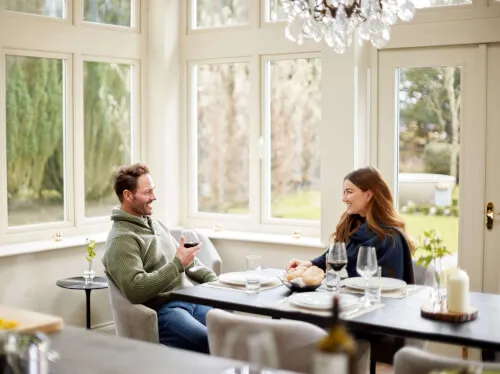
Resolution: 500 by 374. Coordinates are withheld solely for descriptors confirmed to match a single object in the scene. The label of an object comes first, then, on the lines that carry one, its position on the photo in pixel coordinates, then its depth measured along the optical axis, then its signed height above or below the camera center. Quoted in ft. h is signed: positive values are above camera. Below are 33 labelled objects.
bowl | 11.94 -1.99
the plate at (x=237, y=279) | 12.35 -1.97
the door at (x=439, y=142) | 15.93 +0.09
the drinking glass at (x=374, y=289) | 11.11 -1.90
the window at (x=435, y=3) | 15.87 +2.76
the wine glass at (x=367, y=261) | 10.87 -1.49
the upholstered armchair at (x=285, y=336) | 9.09 -2.07
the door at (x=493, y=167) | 15.72 -0.39
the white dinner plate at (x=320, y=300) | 10.77 -2.03
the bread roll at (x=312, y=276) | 11.94 -1.86
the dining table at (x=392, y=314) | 9.59 -2.12
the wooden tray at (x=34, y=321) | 7.75 -1.65
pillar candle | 10.27 -1.81
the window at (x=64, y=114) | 16.78 +0.72
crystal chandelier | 11.75 +1.80
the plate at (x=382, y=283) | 11.72 -1.94
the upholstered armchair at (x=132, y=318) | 12.21 -2.52
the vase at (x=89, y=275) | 16.24 -2.51
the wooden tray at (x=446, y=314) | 10.12 -2.05
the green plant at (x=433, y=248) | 10.36 -1.26
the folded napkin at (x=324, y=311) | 10.46 -2.10
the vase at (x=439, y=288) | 10.59 -1.80
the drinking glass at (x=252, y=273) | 11.57 -1.78
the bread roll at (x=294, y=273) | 12.24 -1.87
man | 12.41 -1.78
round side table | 15.72 -2.62
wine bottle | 4.53 -1.09
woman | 12.62 -1.25
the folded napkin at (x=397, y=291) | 11.57 -2.04
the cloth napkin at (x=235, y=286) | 12.20 -2.05
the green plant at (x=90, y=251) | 16.19 -2.03
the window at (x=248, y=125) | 18.24 +0.49
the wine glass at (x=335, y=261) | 11.35 -1.57
